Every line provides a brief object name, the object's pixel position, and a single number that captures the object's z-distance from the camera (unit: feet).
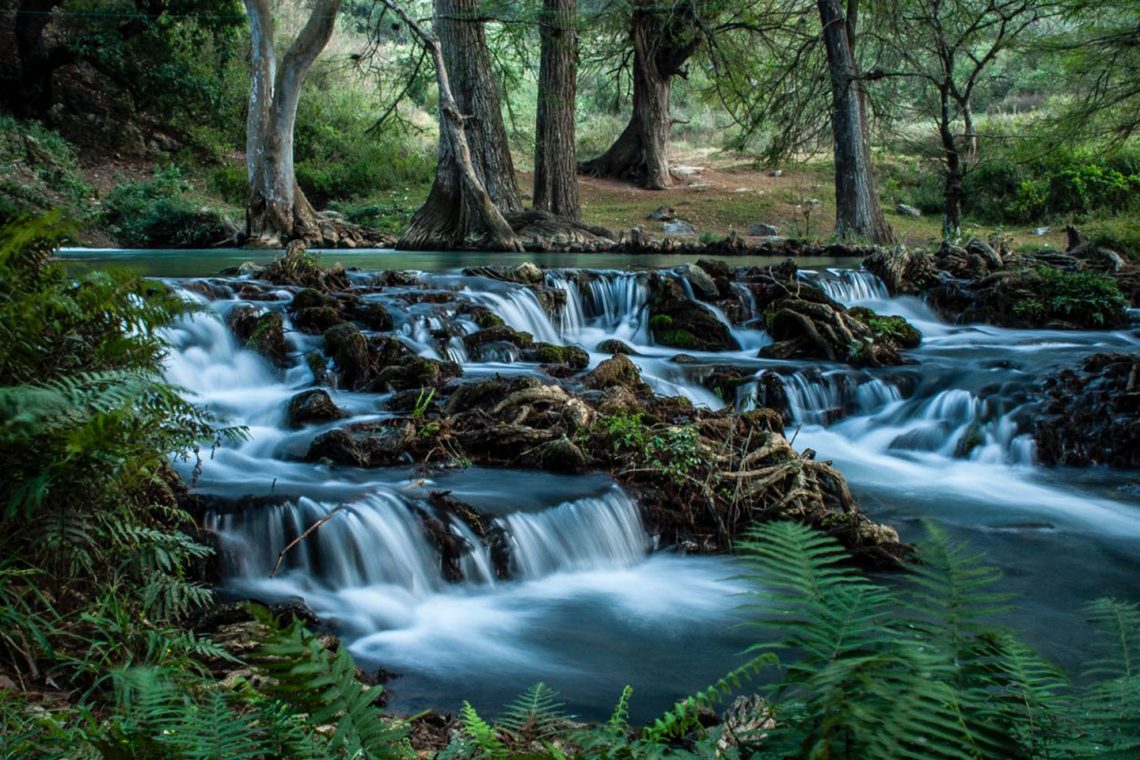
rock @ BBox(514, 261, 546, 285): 40.42
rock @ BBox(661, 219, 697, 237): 82.89
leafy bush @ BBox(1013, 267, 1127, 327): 40.29
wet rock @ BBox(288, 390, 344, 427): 23.91
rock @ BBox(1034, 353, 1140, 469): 27.12
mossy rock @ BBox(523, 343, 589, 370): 30.14
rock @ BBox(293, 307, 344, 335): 30.58
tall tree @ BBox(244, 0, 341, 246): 64.08
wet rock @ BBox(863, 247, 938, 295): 45.60
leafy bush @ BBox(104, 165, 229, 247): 69.10
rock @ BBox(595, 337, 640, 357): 33.35
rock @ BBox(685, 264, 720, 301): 40.19
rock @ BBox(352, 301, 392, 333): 31.94
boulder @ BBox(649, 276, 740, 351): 36.88
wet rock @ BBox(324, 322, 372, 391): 27.43
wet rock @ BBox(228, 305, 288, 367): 28.76
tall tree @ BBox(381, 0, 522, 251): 63.77
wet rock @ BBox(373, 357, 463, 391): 26.23
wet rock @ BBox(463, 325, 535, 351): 31.65
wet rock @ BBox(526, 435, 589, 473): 21.18
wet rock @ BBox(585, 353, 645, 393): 26.30
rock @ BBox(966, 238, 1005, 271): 47.75
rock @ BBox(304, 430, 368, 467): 21.13
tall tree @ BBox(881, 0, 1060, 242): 64.03
